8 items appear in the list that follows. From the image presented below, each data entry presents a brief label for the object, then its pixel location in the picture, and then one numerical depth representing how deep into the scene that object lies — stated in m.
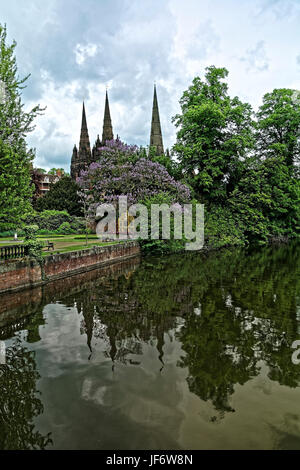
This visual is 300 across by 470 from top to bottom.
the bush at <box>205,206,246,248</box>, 31.16
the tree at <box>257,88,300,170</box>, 35.50
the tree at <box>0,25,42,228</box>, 14.27
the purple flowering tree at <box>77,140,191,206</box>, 28.62
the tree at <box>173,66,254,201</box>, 30.94
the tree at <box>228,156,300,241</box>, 34.84
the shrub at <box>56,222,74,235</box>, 37.47
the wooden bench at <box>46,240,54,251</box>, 19.41
